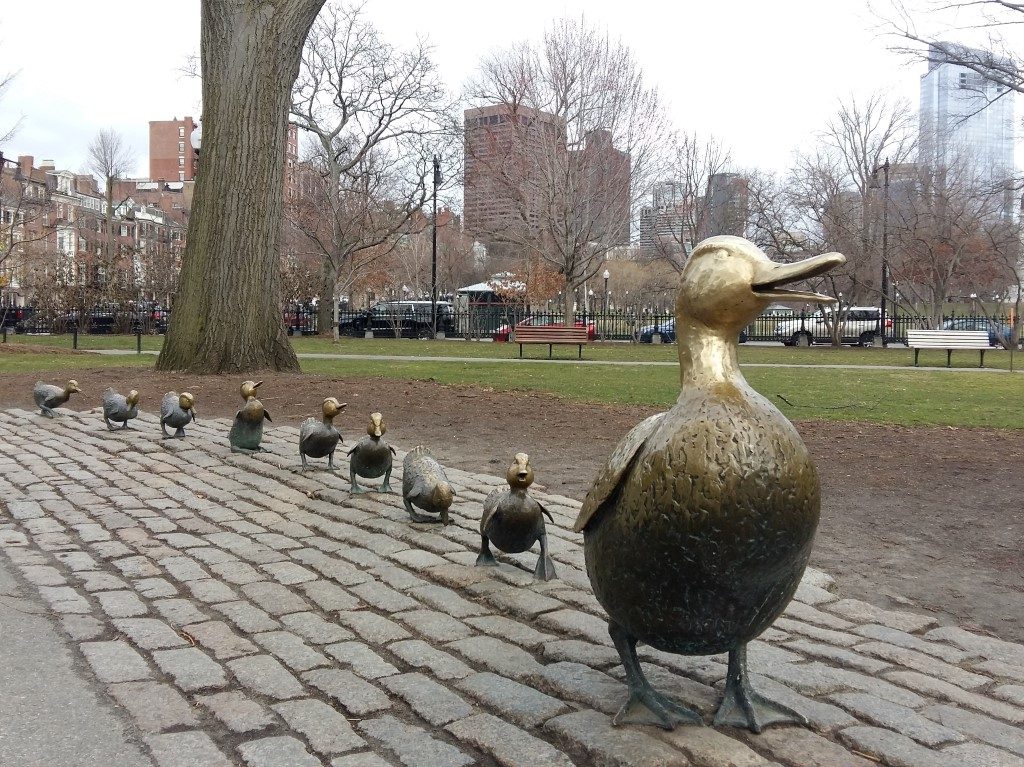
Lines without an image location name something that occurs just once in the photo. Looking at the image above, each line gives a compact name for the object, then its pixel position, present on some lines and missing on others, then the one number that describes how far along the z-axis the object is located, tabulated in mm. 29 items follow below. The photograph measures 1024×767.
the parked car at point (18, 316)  40844
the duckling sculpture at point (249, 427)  7523
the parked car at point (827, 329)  33531
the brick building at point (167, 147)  116688
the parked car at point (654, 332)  35753
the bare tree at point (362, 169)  34344
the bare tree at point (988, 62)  12133
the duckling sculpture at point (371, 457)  5930
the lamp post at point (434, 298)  36906
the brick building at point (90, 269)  34750
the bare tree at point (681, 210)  33812
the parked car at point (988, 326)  30256
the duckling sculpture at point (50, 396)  10016
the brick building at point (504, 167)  31094
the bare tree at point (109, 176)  47125
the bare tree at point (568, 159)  30344
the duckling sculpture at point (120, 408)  8836
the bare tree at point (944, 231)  28656
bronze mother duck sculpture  2406
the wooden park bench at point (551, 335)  23188
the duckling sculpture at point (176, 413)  8171
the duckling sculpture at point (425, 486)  5215
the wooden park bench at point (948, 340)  21391
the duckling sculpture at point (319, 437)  6727
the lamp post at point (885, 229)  30141
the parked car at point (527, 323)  35312
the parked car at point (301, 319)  42000
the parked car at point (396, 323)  39625
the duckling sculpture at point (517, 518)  4137
